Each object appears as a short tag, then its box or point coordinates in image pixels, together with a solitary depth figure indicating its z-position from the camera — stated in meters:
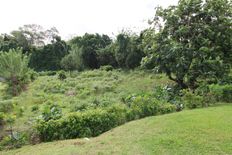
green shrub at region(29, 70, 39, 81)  13.58
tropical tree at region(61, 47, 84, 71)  17.58
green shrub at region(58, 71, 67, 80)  13.67
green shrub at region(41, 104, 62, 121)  4.99
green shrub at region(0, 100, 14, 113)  6.27
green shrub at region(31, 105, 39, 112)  7.06
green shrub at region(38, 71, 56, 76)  16.99
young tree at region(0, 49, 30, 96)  10.42
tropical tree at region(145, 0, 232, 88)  7.47
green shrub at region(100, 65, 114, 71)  15.55
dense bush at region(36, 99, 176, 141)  4.68
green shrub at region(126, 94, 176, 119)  5.77
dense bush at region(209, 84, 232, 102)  6.61
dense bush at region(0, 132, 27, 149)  4.48
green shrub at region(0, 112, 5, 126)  5.19
